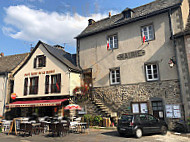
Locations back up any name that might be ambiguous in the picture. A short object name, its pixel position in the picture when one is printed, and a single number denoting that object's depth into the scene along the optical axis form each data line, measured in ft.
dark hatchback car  30.45
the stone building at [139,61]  40.65
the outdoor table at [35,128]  36.04
